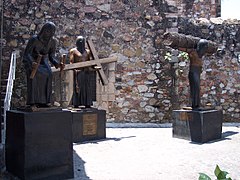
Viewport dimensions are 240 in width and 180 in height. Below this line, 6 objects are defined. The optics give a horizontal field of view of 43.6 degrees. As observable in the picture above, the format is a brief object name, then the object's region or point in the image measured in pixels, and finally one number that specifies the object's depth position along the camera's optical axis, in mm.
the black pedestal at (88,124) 5957
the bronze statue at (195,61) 6305
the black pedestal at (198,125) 5988
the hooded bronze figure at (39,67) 3842
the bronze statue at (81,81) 6270
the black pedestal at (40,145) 3549
